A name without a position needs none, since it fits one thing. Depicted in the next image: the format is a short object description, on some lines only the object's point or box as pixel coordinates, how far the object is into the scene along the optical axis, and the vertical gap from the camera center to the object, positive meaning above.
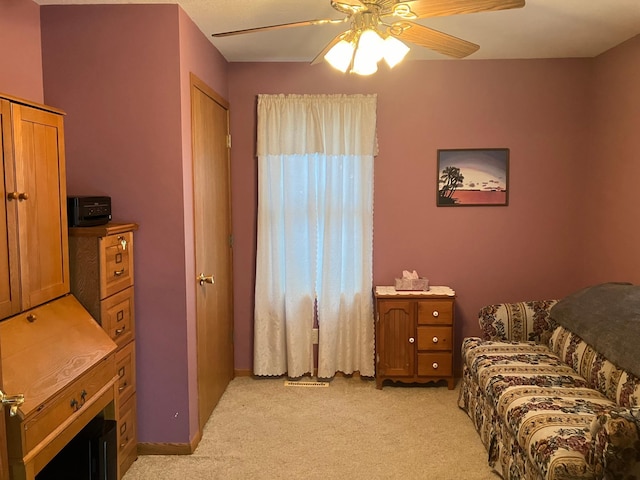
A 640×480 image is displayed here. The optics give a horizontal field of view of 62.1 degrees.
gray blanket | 2.58 -0.67
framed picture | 4.07 +0.15
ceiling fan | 1.95 +0.68
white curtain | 4.02 -0.28
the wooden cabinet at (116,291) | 2.57 -0.47
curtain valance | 4.01 +0.55
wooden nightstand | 3.87 -1.01
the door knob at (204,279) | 3.21 -0.50
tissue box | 3.98 -0.65
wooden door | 3.20 -0.32
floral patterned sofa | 1.95 -0.97
